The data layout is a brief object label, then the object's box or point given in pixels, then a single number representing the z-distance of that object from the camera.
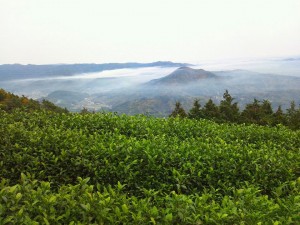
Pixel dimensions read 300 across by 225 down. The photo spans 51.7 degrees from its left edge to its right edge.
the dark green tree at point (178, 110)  39.30
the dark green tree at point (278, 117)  32.81
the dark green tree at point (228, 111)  36.03
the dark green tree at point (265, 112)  33.25
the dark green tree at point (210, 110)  35.11
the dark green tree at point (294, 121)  30.23
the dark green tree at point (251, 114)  35.54
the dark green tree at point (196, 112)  34.75
